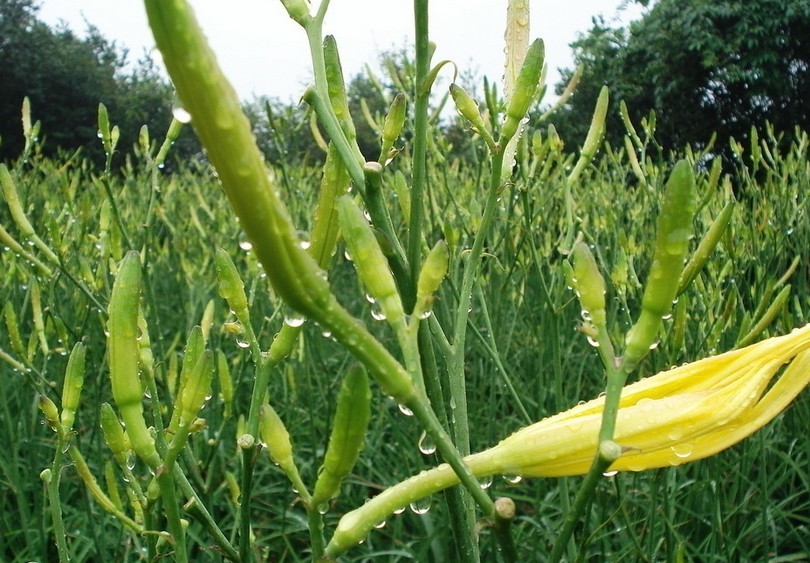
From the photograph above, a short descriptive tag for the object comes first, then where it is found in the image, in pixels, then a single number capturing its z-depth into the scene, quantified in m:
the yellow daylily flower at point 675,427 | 0.48
